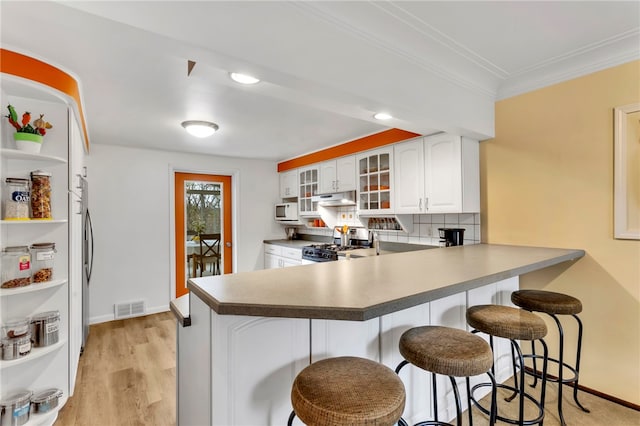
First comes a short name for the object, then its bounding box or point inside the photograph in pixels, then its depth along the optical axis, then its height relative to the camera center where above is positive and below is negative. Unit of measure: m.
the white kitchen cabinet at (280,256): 4.46 -0.65
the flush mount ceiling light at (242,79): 1.72 +0.76
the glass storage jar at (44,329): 1.99 -0.74
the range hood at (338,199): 3.96 +0.19
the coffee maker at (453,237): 2.91 -0.23
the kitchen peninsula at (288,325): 1.13 -0.50
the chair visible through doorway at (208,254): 4.77 -0.63
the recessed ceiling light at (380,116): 2.33 +0.74
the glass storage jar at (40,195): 1.96 +0.13
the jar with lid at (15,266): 1.87 -0.31
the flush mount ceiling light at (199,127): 3.04 +0.86
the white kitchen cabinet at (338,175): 3.95 +0.51
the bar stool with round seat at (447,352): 1.25 -0.59
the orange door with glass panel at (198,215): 4.55 -0.02
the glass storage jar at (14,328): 1.85 -0.68
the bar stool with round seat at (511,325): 1.61 -0.60
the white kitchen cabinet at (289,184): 5.05 +0.50
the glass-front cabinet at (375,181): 3.47 +0.37
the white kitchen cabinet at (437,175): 2.75 +0.36
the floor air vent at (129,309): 3.97 -1.23
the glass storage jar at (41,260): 1.99 -0.29
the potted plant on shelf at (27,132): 1.85 +0.51
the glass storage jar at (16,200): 1.85 +0.09
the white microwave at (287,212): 5.02 +0.02
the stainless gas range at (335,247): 3.84 -0.46
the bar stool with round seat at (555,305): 1.89 -0.59
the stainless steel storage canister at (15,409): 1.78 -1.13
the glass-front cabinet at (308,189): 4.59 +0.37
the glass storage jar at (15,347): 1.83 -0.79
